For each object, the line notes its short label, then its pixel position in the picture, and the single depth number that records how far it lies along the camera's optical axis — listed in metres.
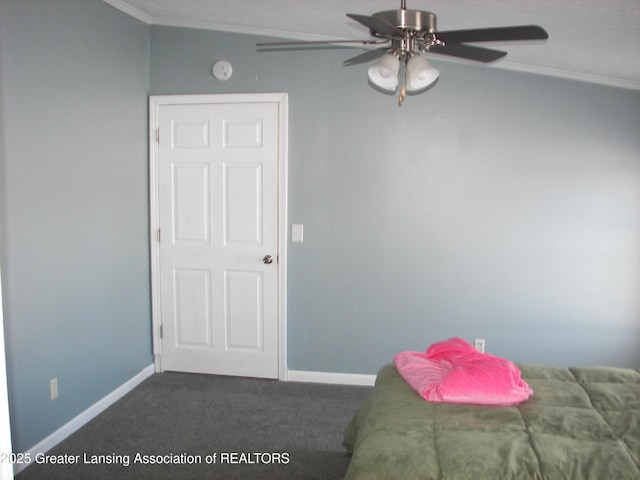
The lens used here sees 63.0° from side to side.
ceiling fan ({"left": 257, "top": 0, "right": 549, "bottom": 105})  1.86
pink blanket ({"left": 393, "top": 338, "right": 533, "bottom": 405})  2.24
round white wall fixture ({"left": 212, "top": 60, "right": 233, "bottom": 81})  3.77
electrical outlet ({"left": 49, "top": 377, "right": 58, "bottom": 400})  2.93
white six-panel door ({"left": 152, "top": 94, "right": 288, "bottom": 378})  3.84
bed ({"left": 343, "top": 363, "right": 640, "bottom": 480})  1.80
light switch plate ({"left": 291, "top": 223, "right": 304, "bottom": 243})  3.87
